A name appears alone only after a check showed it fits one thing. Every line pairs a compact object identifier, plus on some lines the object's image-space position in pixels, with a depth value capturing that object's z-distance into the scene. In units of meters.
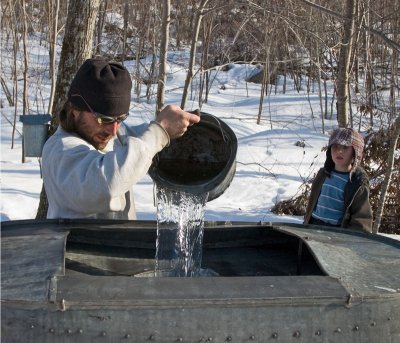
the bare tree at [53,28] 8.58
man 1.89
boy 3.44
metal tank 1.50
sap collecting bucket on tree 4.52
